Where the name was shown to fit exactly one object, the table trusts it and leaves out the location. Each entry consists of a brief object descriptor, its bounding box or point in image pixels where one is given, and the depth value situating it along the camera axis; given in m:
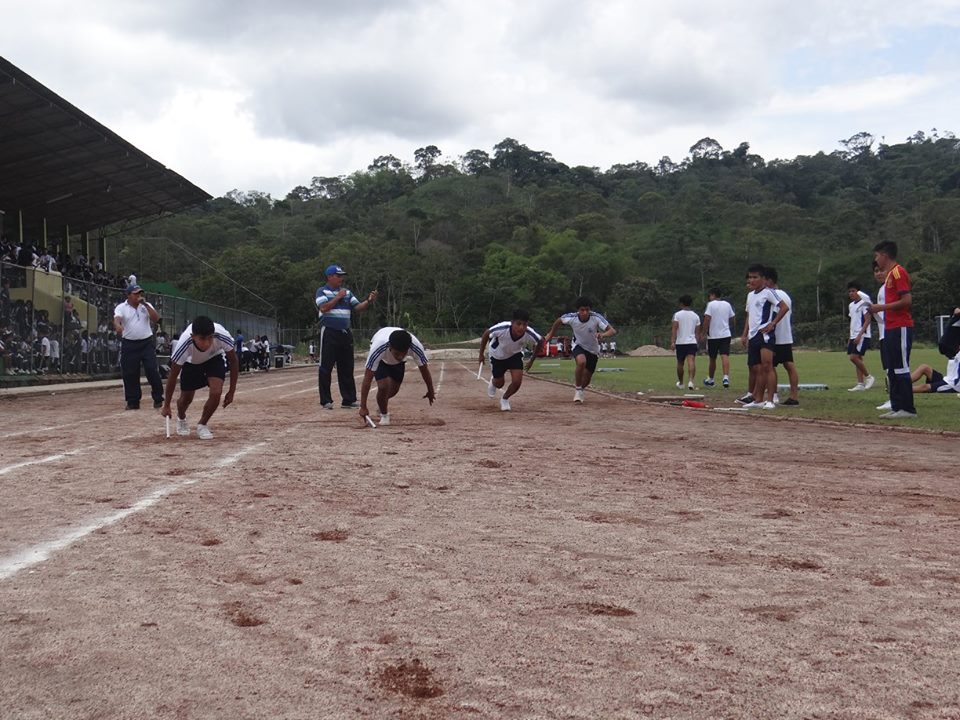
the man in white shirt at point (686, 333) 16.33
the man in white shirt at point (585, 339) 13.81
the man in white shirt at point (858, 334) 14.13
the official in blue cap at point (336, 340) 12.40
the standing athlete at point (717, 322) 16.25
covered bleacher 20.23
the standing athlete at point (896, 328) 9.85
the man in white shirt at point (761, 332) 11.93
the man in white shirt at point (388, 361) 9.86
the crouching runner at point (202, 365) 8.66
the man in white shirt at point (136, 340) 13.16
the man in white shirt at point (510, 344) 12.52
